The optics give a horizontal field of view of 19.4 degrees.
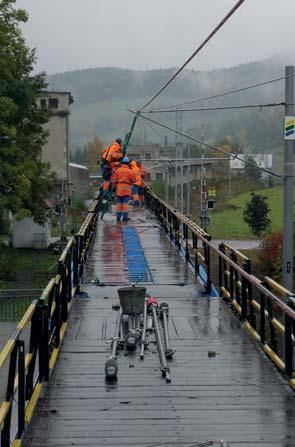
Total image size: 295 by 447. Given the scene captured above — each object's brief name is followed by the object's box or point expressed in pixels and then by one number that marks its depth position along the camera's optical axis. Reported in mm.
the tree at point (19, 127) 35125
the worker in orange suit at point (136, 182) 32094
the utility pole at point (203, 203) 36478
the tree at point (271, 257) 37503
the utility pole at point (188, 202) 56625
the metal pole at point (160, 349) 8609
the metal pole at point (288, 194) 14922
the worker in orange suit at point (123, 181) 26031
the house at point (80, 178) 100594
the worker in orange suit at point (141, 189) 35625
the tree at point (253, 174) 94375
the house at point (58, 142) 78000
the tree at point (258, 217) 59406
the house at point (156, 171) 82419
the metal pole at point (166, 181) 49700
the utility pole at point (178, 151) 42862
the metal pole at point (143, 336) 9479
